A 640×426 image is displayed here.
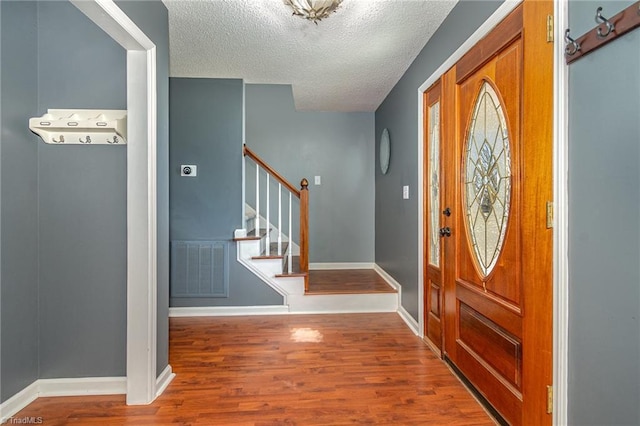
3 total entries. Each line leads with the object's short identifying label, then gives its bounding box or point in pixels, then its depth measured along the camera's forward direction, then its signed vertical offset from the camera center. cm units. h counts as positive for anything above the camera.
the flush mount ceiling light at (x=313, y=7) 168 +120
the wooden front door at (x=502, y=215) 123 -2
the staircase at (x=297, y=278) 299 -68
